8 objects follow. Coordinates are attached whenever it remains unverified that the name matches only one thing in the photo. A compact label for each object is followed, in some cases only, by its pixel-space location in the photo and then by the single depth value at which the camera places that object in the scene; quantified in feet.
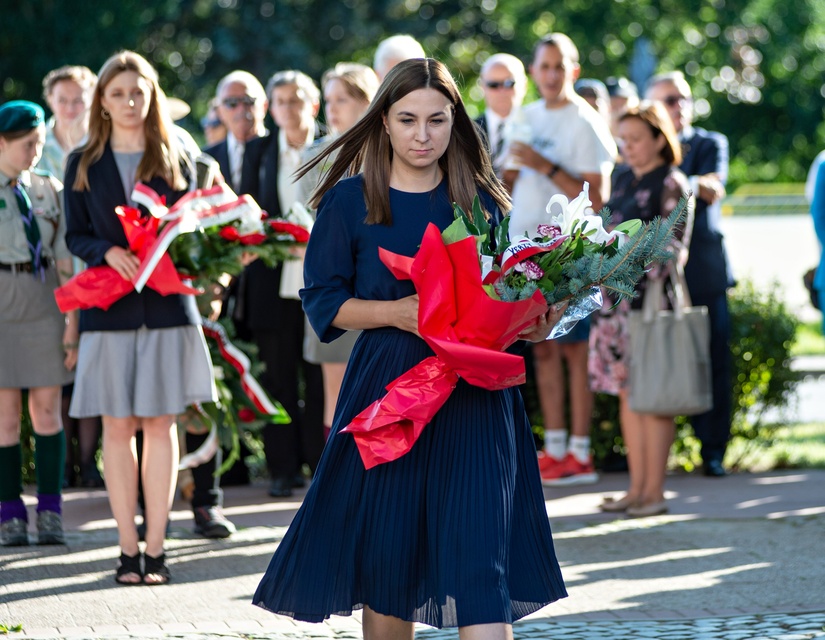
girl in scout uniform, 44.78
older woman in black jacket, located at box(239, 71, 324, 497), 54.49
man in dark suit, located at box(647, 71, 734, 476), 56.90
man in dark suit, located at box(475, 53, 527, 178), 59.72
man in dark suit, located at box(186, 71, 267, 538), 56.39
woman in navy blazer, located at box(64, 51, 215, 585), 40.06
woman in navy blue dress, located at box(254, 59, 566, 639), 26.32
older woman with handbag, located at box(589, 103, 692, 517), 48.32
